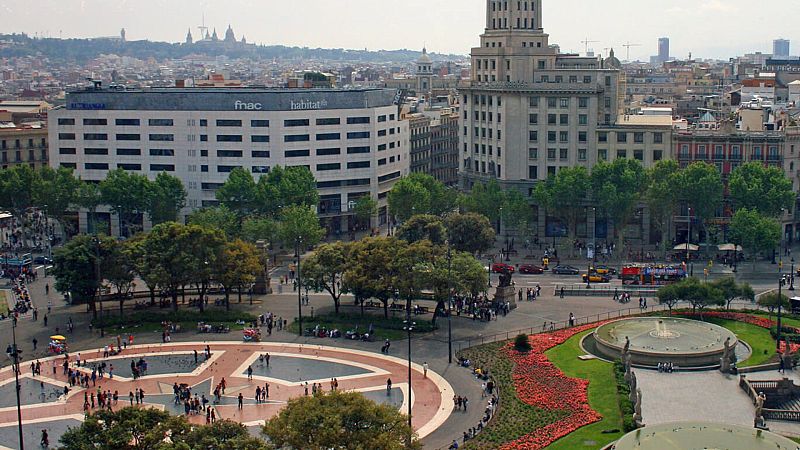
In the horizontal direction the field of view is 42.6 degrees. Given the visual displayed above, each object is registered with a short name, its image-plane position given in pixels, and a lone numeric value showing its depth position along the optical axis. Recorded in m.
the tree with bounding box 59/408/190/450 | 50.62
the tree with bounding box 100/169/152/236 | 135.38
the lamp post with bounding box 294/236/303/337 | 94.17
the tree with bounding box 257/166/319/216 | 133.00
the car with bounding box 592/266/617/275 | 113.94
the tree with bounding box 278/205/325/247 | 123.44
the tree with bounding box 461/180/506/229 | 133.25
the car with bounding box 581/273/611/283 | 112.44
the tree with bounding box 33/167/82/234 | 135.25
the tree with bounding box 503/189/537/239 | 130.12
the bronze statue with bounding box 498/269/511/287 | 102.00
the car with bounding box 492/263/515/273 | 116.06
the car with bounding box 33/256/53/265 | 128.68
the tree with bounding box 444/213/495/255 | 112.50
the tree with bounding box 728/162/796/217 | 120.94
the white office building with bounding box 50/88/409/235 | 146.25
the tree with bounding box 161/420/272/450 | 49.59
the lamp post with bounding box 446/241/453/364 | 84.75
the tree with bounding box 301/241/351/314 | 97.69
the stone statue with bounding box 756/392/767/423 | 67.38
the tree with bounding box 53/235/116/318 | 98.62
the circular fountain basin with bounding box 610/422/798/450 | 61.12
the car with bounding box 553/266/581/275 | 118.00
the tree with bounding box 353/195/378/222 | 142.62
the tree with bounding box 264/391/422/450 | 52.31
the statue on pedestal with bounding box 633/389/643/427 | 66.88
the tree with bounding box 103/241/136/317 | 99.31
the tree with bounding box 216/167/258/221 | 134.50
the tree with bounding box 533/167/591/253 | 127.56
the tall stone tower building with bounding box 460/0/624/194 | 138.88
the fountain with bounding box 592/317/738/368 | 81.06
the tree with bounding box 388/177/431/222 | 134.75
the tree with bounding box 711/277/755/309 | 94.50
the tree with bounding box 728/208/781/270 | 114.38
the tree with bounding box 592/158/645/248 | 124.50
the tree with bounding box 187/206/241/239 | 122.62
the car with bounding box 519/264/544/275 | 119.01
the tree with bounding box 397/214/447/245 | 108.50
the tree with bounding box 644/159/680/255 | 122.69
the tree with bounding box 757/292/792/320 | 93.94
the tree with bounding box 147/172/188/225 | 135.75
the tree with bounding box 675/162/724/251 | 121.50
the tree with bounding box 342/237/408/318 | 94.00
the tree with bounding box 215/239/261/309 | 99.50
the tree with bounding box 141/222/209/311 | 97.38
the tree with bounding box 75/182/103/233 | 137.62
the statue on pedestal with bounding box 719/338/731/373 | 79.25
